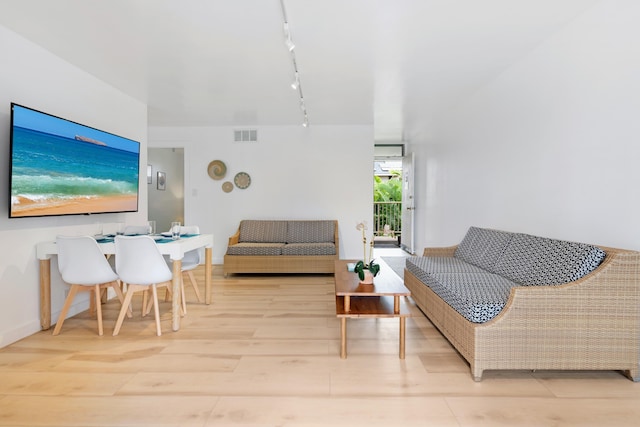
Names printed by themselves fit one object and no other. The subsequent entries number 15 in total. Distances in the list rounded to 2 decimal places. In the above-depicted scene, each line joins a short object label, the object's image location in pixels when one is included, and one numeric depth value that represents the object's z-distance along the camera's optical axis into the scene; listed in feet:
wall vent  20.47
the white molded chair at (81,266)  9.21
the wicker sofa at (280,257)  16.97
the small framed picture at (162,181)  26.55
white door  24.31
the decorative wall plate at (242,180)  20.40
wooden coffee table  8.03
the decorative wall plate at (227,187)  20.44
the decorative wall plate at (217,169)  20.40
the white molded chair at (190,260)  11.55
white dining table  9.62
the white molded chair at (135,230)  11.63
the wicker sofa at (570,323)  6.90
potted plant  8.89
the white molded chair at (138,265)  9.23
